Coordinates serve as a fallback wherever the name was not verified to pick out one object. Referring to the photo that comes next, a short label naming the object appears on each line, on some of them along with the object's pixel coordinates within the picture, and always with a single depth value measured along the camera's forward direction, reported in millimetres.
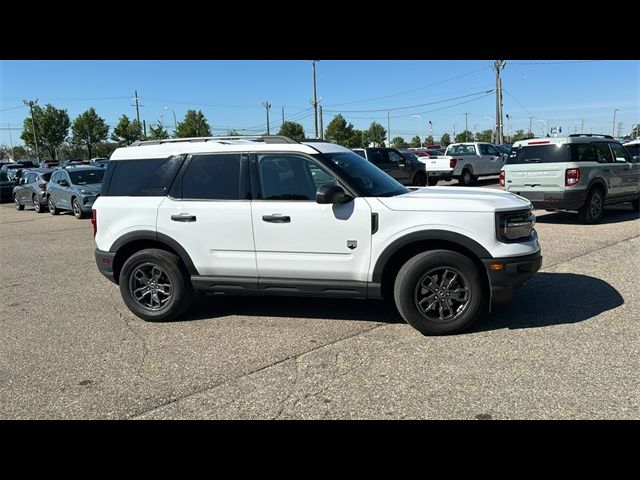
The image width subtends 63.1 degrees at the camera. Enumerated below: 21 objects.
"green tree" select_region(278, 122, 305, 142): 64938
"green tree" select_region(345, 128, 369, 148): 67375
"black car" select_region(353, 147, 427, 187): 19938
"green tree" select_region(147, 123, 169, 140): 63781
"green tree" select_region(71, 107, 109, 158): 65250
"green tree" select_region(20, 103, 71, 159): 64750
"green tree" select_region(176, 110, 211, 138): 60344
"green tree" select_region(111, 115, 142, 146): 63438
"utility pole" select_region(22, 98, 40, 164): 64994
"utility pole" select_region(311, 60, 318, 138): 45969
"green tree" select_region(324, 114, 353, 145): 66562
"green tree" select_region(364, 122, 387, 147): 89875
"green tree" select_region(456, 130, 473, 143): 114562
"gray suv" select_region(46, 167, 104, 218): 16172
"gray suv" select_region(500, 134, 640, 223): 10859
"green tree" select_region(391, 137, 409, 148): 105375
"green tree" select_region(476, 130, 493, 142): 112031
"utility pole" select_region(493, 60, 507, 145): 38506
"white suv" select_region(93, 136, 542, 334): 4762
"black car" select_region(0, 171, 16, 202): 26422
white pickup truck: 22062
